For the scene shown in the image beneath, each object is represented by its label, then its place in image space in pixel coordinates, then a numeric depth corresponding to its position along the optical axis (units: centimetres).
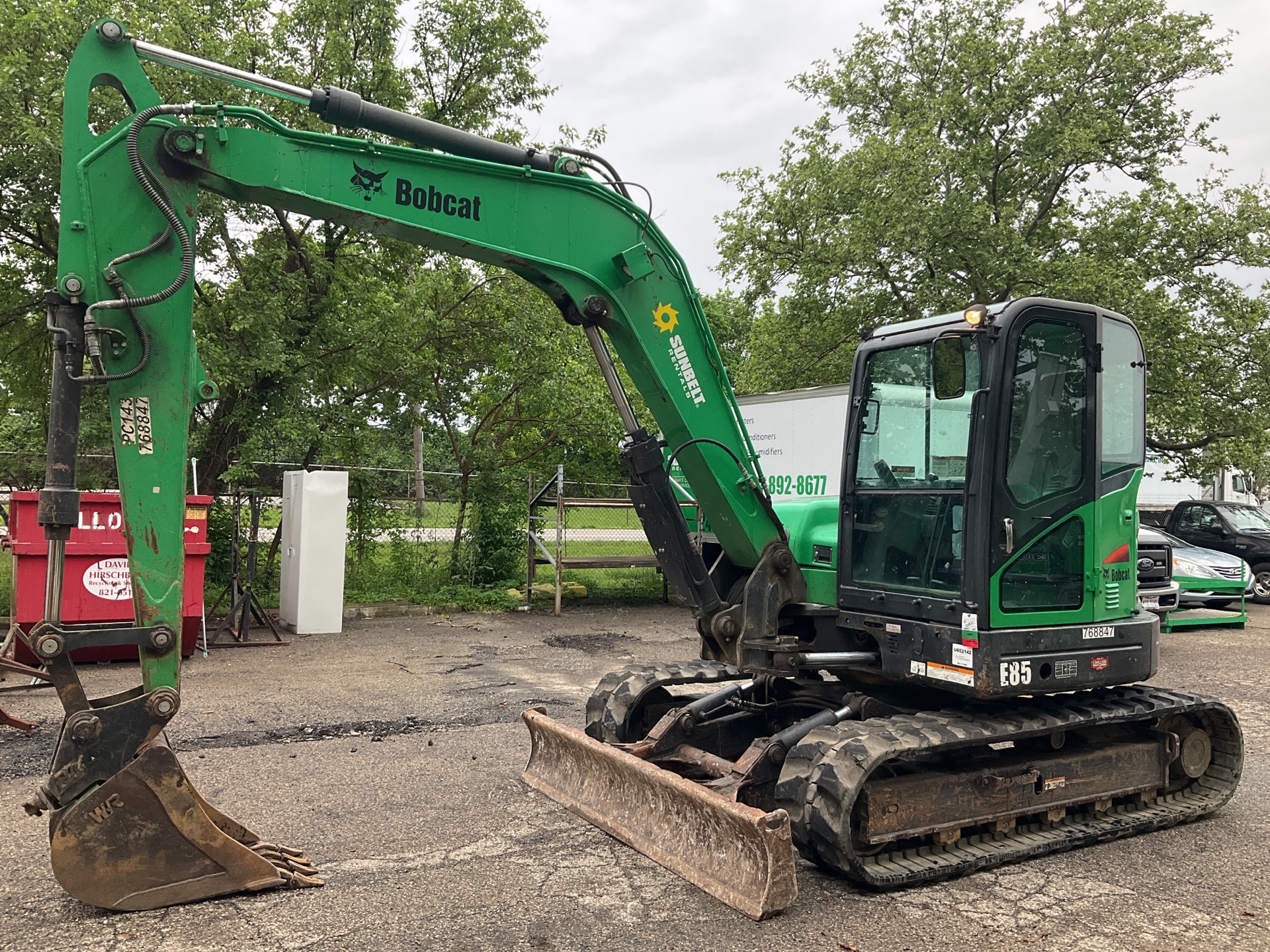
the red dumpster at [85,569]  907
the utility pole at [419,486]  1444
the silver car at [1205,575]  1552
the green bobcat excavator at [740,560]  413
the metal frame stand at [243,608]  1086
